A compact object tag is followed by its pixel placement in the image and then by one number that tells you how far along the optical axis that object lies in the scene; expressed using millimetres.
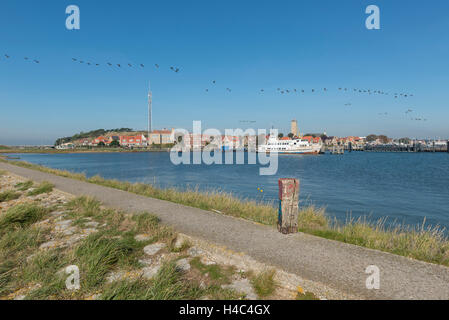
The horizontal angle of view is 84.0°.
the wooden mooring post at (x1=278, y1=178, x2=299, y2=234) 5484
